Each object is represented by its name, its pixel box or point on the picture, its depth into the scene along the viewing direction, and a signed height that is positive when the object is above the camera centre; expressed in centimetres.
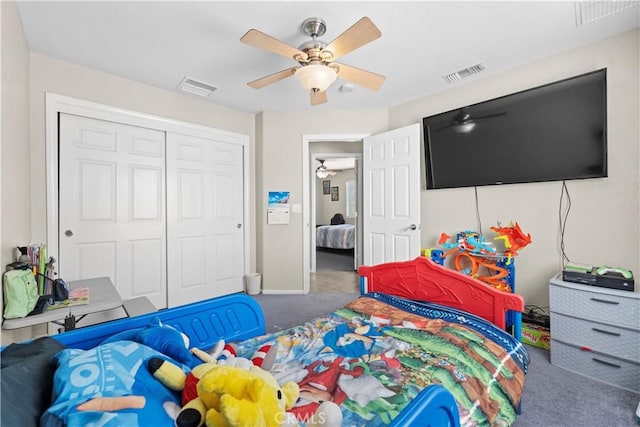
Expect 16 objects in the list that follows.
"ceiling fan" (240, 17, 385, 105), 167 +107
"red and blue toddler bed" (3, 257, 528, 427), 99 -62
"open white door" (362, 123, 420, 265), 311 +23
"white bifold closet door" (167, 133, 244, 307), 326 -1
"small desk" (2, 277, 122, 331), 139 -50
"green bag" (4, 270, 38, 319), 139 -38
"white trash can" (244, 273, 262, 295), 375 -88
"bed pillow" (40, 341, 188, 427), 59 -41
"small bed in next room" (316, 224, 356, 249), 661 -51
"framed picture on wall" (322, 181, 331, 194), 896 +92
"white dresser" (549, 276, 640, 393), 177 -80
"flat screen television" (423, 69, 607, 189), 218 +69
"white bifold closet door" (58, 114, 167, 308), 260 +13
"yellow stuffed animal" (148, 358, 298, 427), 66 -45
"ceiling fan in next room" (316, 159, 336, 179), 751 +122
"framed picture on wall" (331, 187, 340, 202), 875 +65
